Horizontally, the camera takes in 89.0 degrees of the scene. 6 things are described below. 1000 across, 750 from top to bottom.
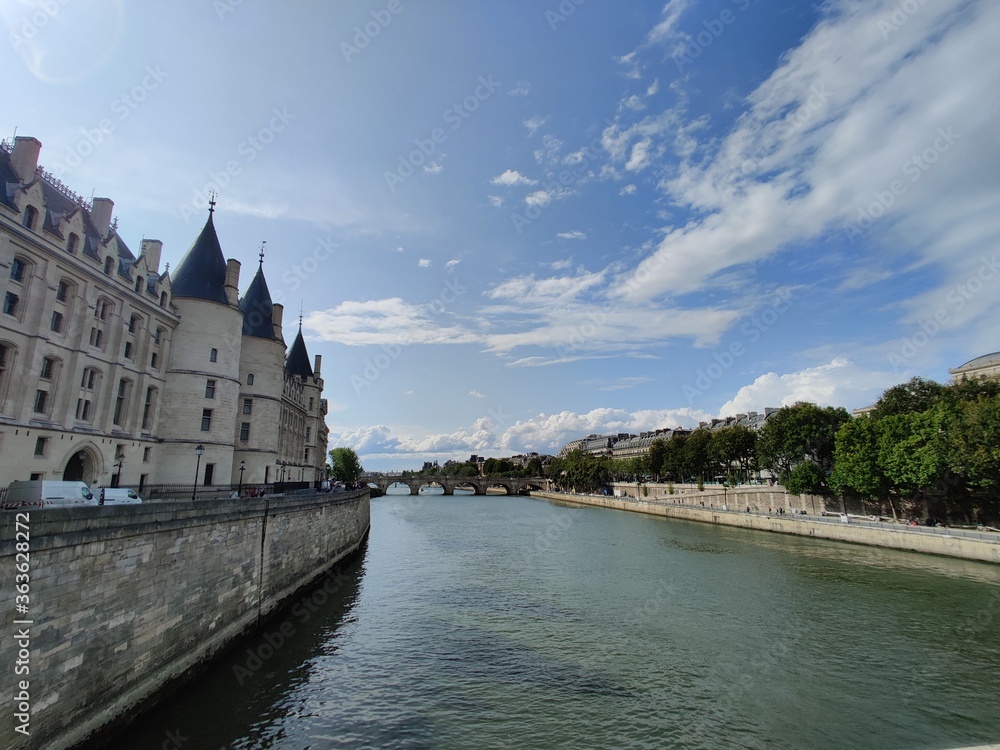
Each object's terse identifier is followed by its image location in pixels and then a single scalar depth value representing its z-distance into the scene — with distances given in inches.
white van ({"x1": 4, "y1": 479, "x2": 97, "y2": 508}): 573.9
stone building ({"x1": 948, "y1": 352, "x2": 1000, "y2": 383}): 3300.9
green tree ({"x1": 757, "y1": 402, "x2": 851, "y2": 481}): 2306.8
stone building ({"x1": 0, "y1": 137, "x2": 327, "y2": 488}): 887.1
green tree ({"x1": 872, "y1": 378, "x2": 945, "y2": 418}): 2156.7
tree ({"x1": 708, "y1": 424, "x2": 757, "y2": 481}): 3088.1
